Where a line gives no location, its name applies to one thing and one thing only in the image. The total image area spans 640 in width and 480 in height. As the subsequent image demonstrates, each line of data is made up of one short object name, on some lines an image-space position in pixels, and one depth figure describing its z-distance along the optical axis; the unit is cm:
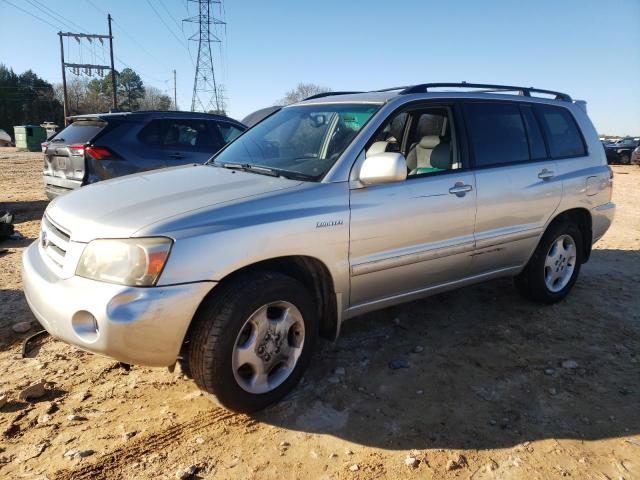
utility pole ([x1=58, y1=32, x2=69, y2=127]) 3497
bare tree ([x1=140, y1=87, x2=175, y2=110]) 6781
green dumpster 3231
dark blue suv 638
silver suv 247
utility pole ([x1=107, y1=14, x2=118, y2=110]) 3631
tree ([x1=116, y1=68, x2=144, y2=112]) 6462
